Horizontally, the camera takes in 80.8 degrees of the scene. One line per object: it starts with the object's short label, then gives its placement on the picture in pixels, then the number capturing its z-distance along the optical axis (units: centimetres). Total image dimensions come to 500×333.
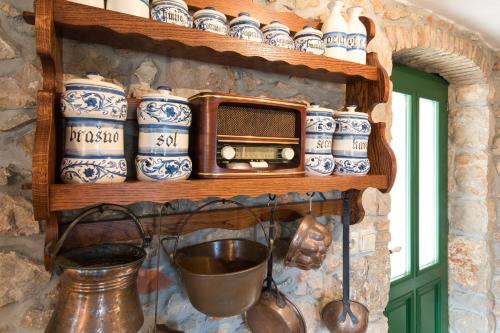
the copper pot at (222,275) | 67
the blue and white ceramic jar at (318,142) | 83
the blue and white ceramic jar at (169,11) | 66
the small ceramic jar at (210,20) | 72
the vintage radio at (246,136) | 67
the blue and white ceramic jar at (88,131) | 54
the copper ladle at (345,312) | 101
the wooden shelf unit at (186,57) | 50
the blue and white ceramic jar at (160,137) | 61
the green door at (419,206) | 163
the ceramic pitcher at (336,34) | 90
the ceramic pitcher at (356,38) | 92
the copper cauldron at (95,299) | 54
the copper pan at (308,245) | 88
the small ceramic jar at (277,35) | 82
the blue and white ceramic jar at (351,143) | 87
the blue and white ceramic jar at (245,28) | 76
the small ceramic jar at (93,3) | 58
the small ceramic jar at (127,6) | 62
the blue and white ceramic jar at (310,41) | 86
